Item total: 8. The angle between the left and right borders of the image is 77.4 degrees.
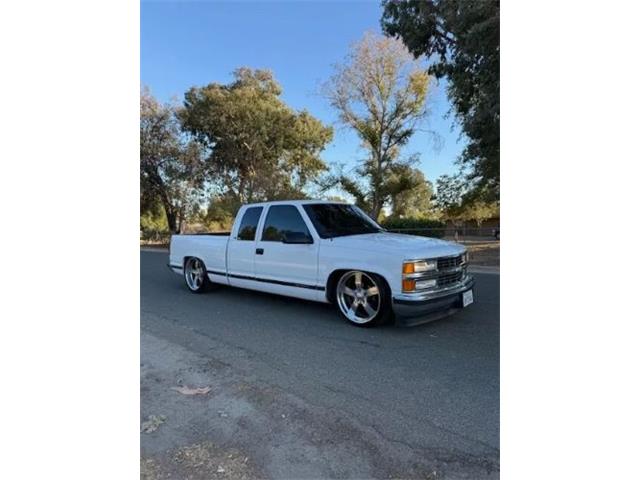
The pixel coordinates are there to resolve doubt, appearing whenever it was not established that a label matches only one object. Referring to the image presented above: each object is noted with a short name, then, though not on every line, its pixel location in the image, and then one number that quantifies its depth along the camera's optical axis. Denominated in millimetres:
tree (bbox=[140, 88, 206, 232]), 25172
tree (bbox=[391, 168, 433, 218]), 19500
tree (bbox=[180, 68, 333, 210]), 24203
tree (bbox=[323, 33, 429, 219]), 18719
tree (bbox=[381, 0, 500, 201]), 8883
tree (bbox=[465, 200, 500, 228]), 19633
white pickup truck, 4637
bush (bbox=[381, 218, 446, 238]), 16359
